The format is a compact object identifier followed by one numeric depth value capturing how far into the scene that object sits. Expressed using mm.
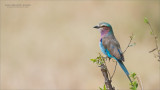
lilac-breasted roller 10680
